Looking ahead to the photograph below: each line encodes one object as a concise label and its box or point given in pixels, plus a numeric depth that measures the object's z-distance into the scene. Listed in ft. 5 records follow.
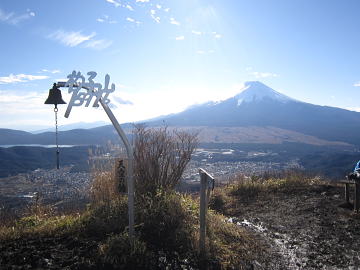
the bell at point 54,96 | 16.60
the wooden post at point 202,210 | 15.49
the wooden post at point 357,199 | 24.41
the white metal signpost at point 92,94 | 14.14
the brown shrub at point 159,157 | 21.54
